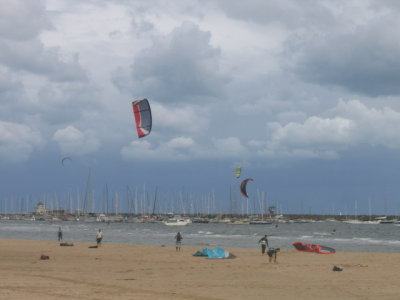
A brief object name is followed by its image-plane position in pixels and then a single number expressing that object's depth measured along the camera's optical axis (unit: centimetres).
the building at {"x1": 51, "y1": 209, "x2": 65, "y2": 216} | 16588
